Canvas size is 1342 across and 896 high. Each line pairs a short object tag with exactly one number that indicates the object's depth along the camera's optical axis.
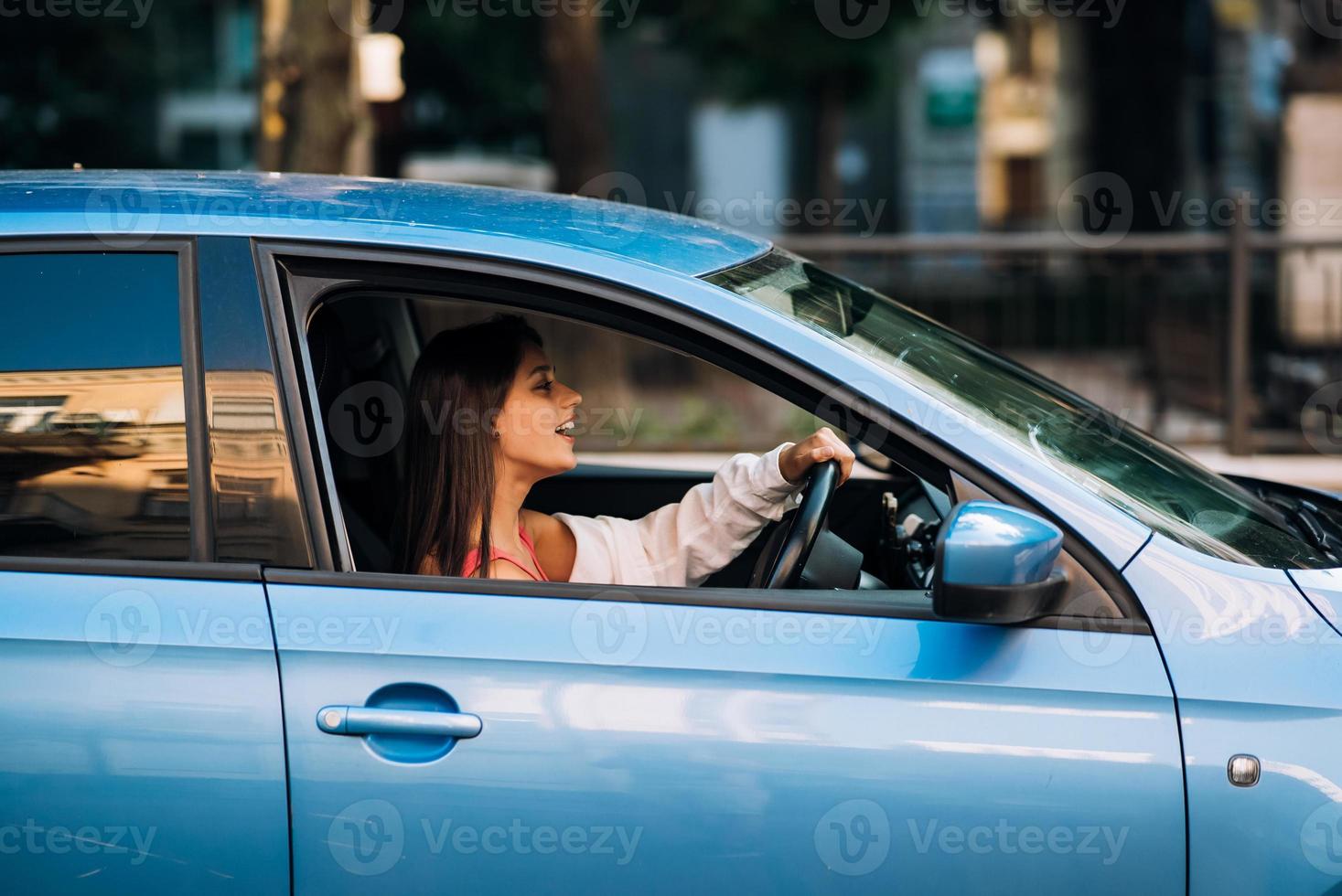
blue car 4.03
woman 5.23
